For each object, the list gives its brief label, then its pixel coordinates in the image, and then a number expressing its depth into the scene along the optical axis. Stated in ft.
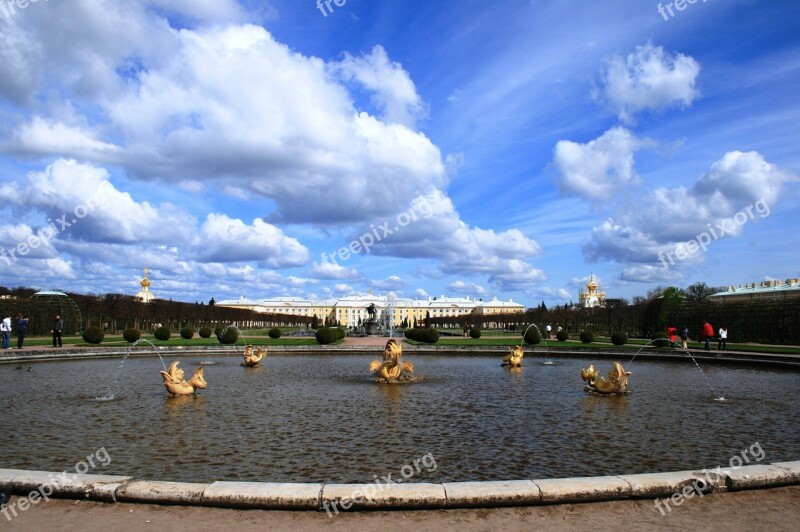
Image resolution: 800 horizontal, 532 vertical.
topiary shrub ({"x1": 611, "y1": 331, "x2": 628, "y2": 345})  94.00
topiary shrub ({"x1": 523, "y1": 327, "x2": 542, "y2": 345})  97.04
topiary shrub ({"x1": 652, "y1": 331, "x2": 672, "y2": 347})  87.97
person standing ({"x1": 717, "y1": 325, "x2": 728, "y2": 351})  80.02
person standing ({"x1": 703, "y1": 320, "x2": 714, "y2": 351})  76.64
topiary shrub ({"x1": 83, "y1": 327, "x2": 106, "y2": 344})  86.67
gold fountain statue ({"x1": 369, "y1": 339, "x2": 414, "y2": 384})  46.68
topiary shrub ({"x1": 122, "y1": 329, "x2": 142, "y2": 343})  93.04
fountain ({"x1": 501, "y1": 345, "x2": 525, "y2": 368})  60.23
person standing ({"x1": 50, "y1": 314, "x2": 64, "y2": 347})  80.26
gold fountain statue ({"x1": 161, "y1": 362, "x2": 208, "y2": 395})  37.68
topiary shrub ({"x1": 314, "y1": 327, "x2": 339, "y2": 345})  97.06
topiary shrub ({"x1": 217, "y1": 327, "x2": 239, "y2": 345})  94.63
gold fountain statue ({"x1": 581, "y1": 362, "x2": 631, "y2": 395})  39.32
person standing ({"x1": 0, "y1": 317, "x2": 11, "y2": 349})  76.69
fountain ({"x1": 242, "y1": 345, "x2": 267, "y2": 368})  60.54
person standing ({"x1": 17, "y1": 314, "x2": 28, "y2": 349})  77.20
